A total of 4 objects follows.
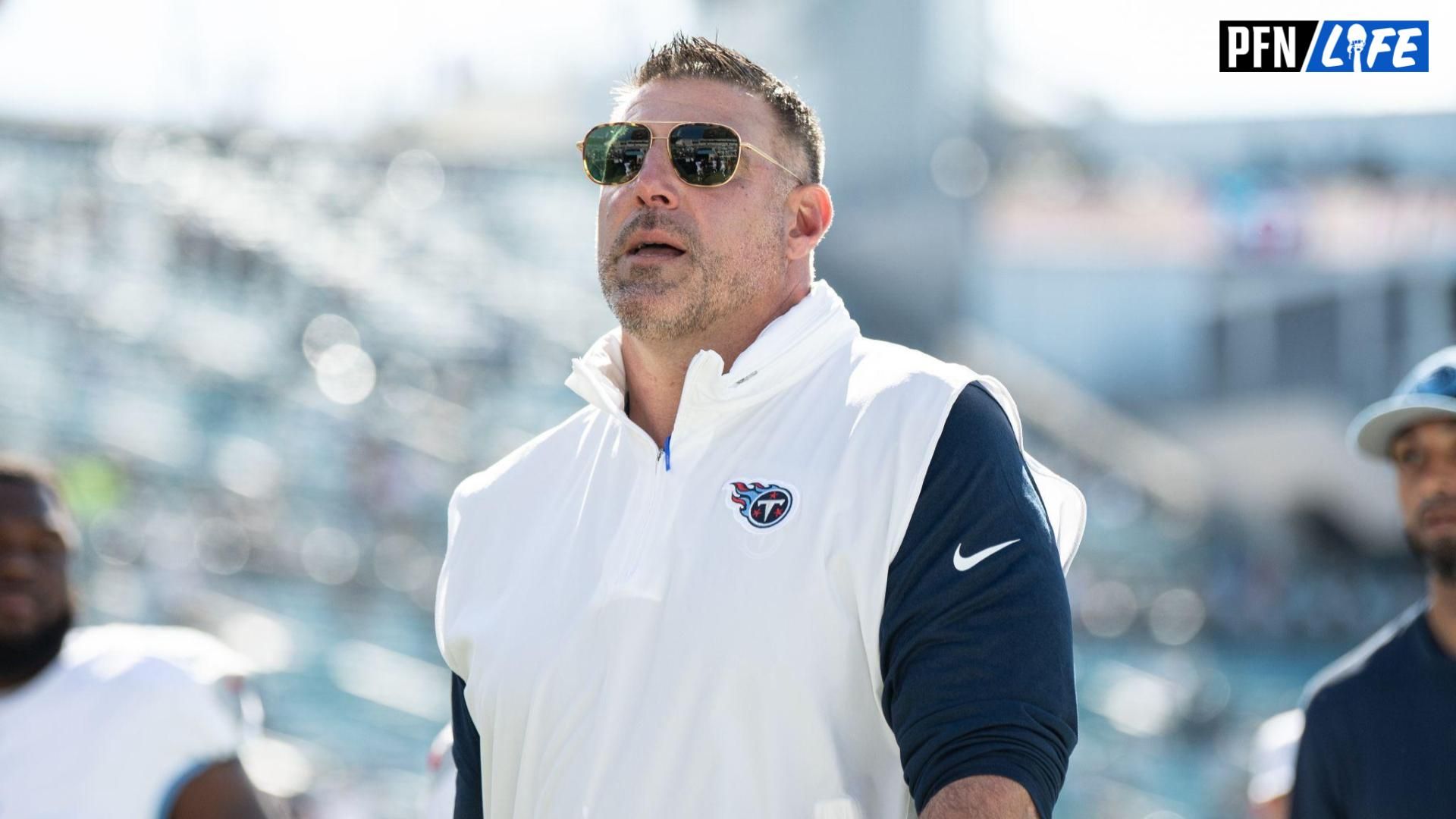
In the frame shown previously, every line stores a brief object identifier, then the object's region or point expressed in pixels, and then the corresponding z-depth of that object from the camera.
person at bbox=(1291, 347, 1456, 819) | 5.51
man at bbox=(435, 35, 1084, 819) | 3.64
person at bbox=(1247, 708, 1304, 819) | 7.20
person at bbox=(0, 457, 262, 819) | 6.11
